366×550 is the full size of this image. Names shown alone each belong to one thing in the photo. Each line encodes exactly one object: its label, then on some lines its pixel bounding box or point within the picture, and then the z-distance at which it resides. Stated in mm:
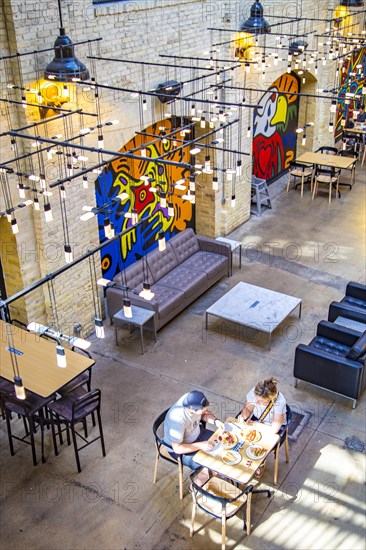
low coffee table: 9531
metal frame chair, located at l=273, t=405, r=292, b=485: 6989
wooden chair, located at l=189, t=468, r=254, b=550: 6145
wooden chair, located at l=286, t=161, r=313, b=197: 15116
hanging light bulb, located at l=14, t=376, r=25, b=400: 5506
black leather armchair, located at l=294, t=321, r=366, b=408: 8102
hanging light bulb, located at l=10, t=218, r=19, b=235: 7805
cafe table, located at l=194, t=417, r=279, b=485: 6172
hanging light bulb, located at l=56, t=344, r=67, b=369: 6012
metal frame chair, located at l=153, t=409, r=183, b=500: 6711
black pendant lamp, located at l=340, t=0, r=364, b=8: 15391
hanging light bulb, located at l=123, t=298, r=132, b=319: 6369
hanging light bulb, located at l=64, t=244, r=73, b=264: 6662
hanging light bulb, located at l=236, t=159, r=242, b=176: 8030
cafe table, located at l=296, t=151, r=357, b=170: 14984
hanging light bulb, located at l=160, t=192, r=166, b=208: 6575
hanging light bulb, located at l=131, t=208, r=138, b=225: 6605
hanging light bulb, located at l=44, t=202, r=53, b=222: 7273
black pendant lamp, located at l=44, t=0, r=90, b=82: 7328
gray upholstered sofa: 9922
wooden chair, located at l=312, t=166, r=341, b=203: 14820
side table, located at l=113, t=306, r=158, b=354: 9266
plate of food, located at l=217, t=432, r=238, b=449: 6508
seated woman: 6773
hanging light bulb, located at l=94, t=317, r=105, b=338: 6457
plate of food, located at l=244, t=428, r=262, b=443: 6605
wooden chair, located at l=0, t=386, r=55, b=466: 7055
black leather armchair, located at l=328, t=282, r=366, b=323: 9430
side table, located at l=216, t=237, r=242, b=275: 11625
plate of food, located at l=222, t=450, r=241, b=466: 6309
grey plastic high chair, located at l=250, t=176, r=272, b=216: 14055
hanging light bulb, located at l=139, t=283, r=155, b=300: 6584
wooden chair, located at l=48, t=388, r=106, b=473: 7090
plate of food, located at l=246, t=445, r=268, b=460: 6387
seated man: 6449
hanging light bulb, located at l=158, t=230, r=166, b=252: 6824
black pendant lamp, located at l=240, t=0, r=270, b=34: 10922
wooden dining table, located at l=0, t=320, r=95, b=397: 7059
